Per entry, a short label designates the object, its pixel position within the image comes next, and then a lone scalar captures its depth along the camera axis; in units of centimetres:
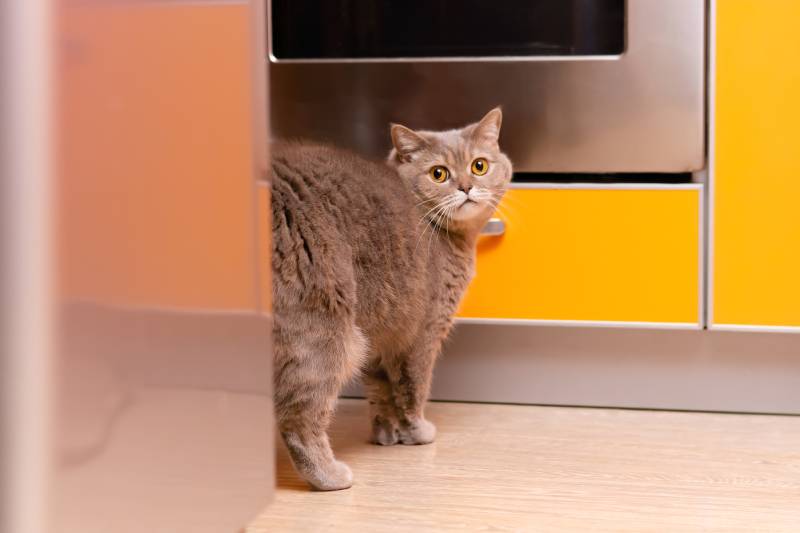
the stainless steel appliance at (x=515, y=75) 197
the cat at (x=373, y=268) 177
